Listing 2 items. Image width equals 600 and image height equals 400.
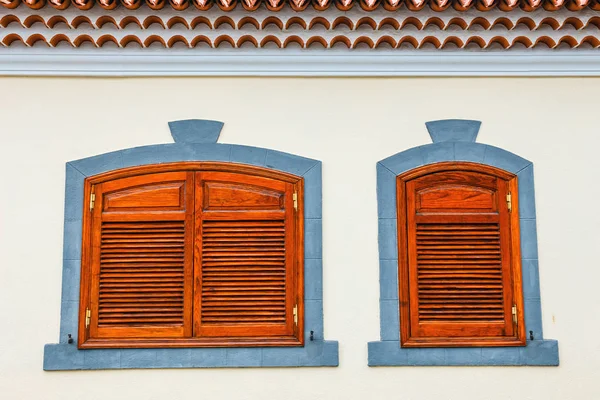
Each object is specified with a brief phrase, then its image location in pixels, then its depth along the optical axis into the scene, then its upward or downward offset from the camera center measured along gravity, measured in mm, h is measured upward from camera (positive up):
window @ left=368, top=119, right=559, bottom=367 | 4996 +331
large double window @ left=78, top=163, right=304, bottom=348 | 4980 +337
